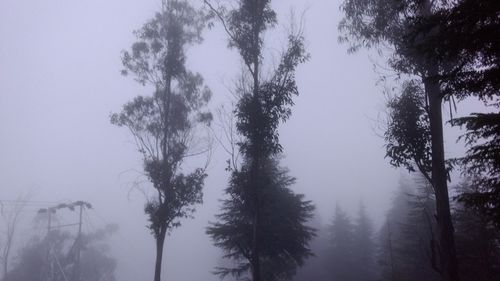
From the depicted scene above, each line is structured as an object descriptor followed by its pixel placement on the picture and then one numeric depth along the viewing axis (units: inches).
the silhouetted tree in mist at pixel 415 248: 1203.2
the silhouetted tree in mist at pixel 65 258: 1833.2
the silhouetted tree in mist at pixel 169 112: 768.9
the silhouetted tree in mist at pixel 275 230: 957.8
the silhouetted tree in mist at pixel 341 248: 1682.6
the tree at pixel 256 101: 598.9
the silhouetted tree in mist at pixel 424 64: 407.2
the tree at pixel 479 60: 278.5
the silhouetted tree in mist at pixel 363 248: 1672.0
